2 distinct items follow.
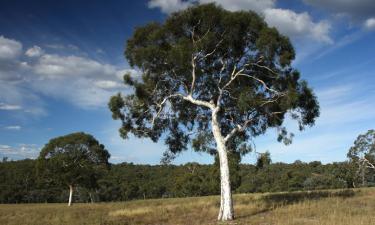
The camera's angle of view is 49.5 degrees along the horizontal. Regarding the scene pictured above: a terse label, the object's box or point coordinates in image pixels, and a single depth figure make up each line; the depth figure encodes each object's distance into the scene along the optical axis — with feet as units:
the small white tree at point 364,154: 216.95
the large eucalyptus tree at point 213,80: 77.30
